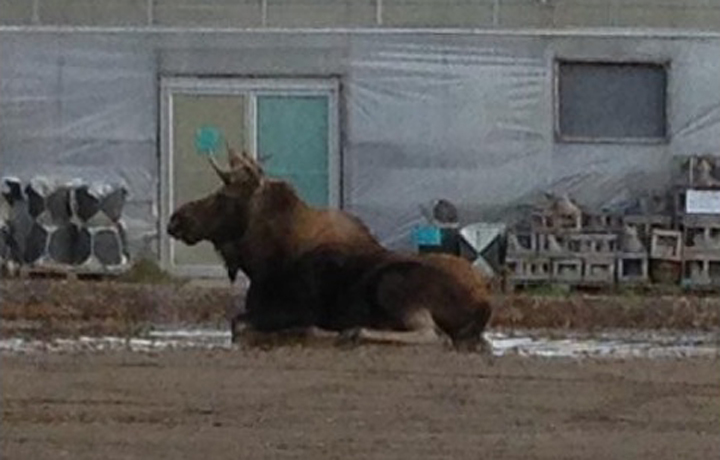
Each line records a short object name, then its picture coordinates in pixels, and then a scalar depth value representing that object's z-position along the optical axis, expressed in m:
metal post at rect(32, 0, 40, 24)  29.41
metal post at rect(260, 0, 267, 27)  29.36
